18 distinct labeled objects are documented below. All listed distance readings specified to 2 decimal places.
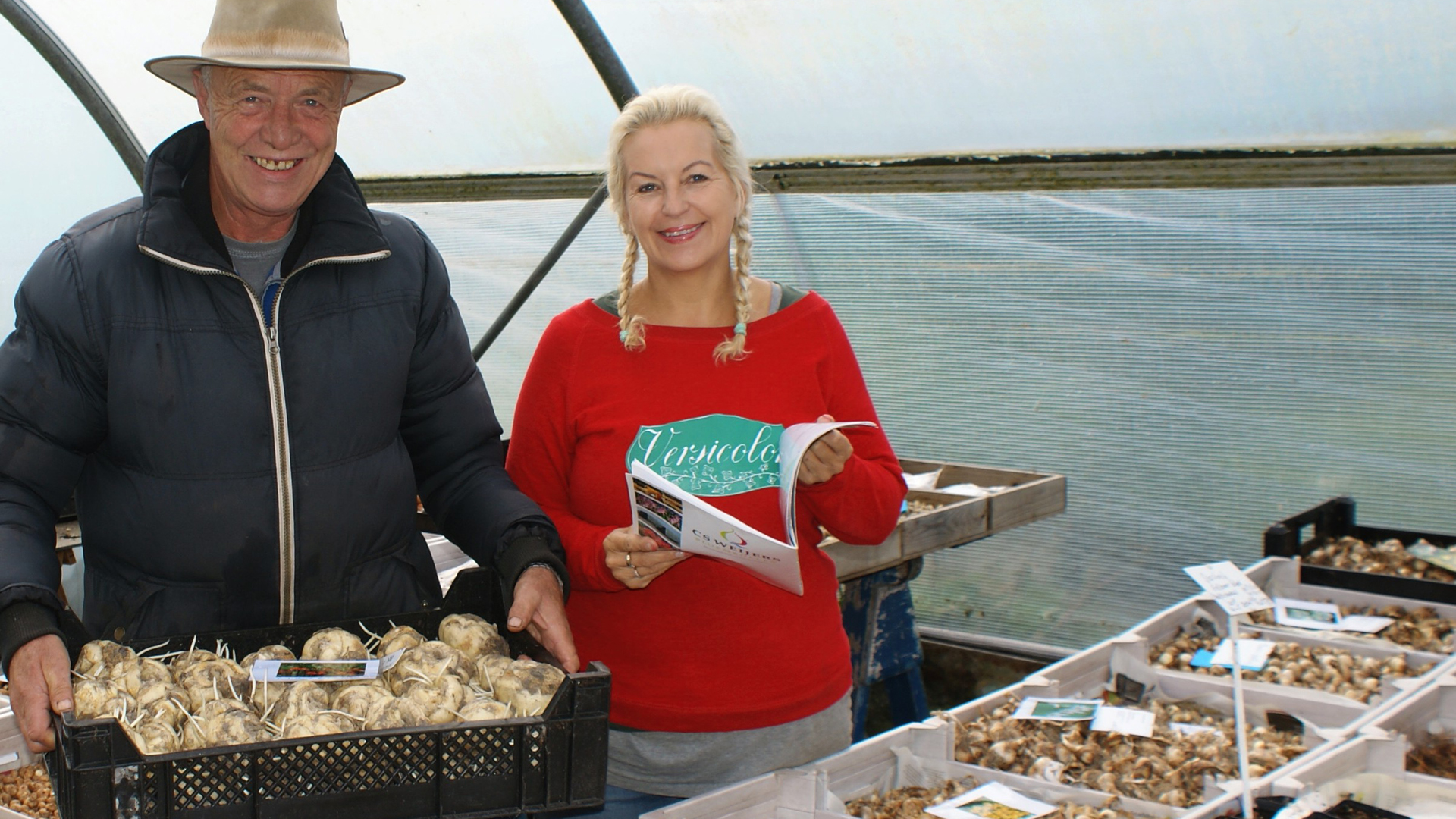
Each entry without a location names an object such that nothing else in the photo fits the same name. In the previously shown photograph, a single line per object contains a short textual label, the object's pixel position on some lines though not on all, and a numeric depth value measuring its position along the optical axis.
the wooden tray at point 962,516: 3.81
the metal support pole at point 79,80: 5.18
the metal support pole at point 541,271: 5.36
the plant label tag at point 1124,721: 2.69
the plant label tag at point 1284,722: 2.85
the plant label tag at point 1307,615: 3.49
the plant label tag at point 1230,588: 2.37
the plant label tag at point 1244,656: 3.17
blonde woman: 2.10
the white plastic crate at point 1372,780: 2.42
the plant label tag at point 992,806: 2.31
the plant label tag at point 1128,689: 3.04
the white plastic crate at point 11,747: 2.75
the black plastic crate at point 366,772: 1.37
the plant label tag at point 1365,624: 3.42
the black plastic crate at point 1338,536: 3.55
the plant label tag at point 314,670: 1.73
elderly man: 1.80
